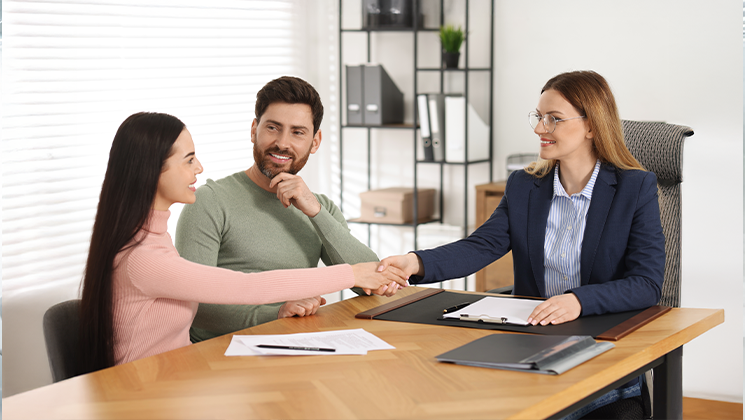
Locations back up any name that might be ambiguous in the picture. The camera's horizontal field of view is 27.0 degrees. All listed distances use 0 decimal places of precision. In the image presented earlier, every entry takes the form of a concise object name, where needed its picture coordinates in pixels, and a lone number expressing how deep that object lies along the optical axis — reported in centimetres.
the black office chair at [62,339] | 429
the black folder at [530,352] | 377
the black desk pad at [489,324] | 427
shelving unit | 617
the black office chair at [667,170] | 488
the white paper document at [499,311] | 434
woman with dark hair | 423
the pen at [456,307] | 444
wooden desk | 330
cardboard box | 628
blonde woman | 459
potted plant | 613
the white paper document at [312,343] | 417
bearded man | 457
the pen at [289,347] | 417
